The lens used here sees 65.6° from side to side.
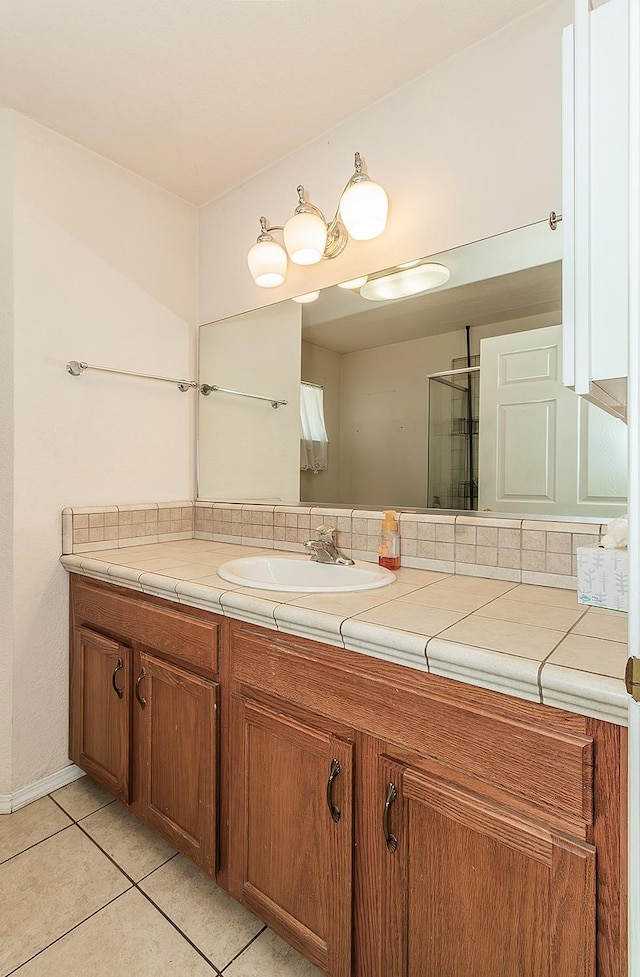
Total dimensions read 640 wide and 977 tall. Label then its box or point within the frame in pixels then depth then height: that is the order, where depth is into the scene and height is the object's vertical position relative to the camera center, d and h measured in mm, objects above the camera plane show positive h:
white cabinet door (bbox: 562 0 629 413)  625 +379
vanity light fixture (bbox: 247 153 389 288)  1520 +847
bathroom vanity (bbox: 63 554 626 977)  712 -581
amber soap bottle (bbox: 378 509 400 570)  1507 -178
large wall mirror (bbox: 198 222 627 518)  1305 +284
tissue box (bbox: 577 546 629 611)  830 -155
